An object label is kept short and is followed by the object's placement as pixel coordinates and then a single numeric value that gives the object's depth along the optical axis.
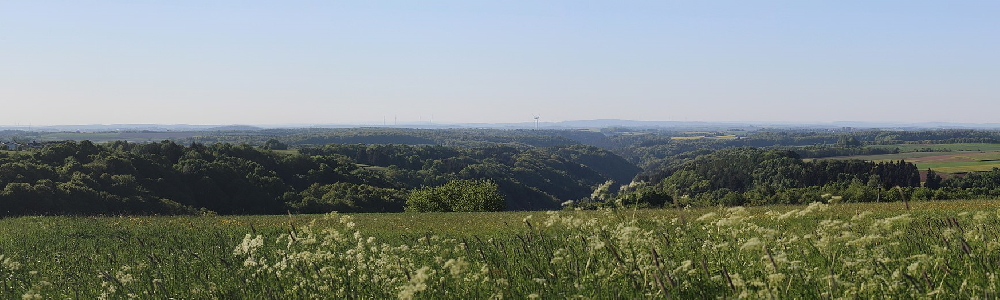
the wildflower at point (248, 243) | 6.77
